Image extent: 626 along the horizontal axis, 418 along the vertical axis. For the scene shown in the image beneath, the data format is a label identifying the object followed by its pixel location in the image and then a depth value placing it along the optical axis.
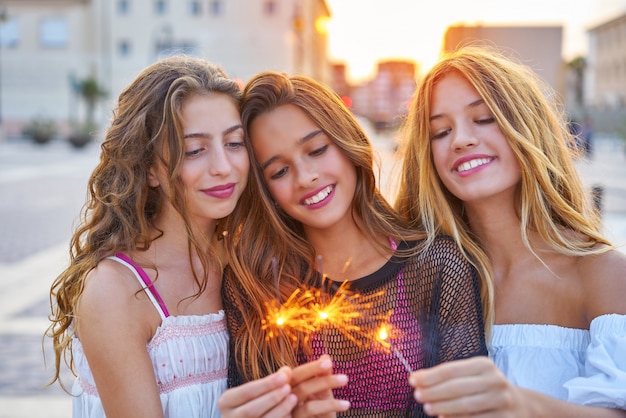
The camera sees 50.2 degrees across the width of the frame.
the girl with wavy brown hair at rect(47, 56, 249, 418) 2.21
